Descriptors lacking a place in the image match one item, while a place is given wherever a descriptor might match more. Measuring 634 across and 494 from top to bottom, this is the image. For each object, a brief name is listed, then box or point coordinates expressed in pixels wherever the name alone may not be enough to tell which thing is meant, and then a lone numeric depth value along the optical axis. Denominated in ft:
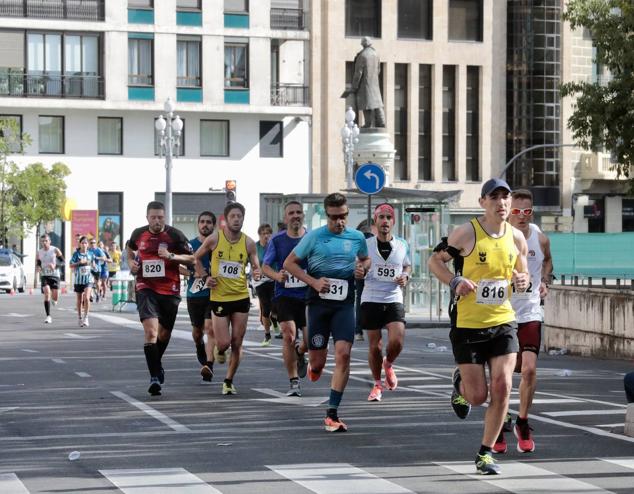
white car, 172.96
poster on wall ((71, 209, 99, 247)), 202.97
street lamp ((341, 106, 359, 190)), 176.55
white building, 205.36
